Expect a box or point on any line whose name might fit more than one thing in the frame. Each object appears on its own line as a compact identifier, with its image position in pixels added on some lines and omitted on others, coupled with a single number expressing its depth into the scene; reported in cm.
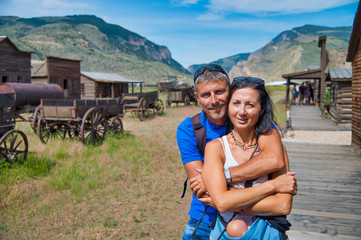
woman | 163
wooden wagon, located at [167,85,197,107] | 2403
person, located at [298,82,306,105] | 2527
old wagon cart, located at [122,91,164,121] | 1712
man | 183
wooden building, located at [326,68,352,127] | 1528
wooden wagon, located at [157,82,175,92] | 4112
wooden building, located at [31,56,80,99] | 2658
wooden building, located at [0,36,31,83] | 2307
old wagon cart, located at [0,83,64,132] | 1405
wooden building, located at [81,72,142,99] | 3041
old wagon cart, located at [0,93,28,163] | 672
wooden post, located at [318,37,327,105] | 2239
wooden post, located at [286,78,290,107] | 2369
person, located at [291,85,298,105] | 2778
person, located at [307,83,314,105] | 2592
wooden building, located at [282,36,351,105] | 2244
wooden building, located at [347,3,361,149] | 817
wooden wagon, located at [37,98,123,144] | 930
